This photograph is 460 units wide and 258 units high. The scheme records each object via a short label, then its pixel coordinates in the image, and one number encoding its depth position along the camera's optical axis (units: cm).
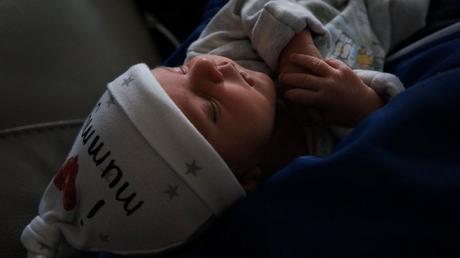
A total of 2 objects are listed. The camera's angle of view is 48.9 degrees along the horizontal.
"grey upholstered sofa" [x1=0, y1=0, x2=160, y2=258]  73
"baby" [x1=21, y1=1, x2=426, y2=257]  62
